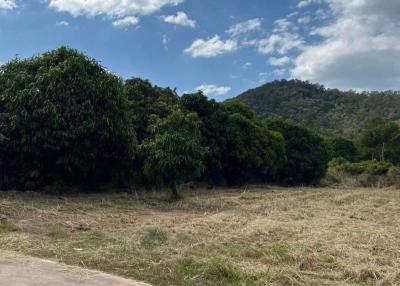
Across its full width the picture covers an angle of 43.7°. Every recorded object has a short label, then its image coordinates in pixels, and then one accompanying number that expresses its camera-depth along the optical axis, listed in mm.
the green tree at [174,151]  16688
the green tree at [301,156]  32469
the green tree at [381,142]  44719
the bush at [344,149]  49094
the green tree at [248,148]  25438
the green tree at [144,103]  21641
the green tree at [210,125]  24203
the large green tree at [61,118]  16047
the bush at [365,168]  33625
